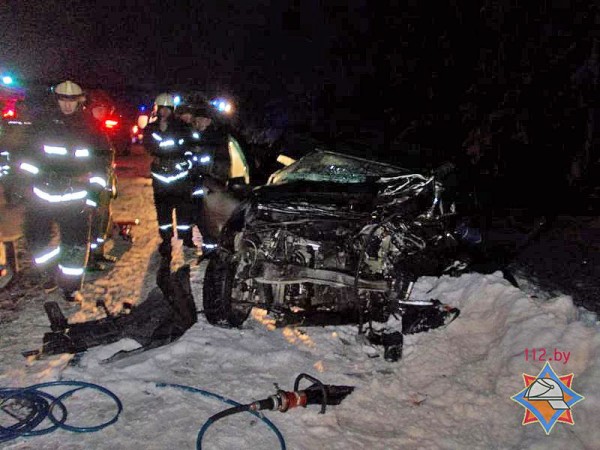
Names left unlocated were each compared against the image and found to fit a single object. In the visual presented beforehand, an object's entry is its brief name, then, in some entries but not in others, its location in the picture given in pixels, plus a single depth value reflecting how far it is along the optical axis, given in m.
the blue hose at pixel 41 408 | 2.72
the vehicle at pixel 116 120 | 11.47
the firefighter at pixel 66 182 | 4.45
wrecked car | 3.79
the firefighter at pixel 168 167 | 5.55
